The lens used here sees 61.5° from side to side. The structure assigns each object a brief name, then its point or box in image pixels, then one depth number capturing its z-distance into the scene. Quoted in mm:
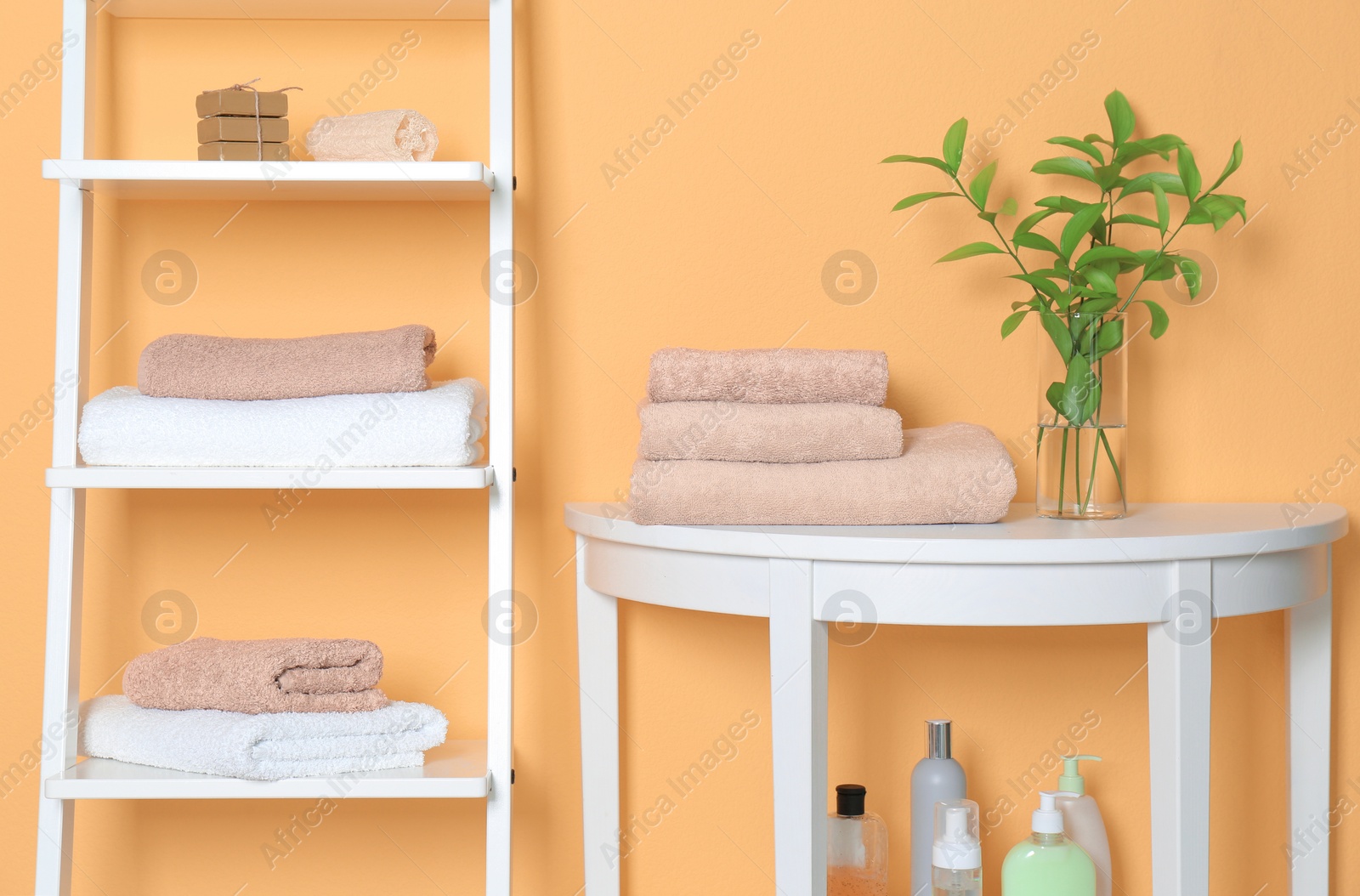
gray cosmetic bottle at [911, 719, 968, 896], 1209
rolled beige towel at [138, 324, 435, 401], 1101
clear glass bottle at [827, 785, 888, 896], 1229
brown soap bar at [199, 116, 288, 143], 1114
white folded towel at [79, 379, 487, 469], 1081
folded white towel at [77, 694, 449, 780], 1071
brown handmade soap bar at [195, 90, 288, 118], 1113
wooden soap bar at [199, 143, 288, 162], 1115
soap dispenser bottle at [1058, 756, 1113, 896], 1242
